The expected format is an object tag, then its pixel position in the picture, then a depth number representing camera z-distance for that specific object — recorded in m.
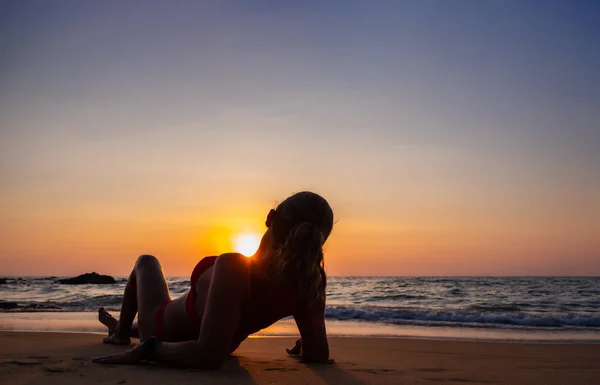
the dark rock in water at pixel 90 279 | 44.84
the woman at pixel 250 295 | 2.88
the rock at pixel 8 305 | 12.88
